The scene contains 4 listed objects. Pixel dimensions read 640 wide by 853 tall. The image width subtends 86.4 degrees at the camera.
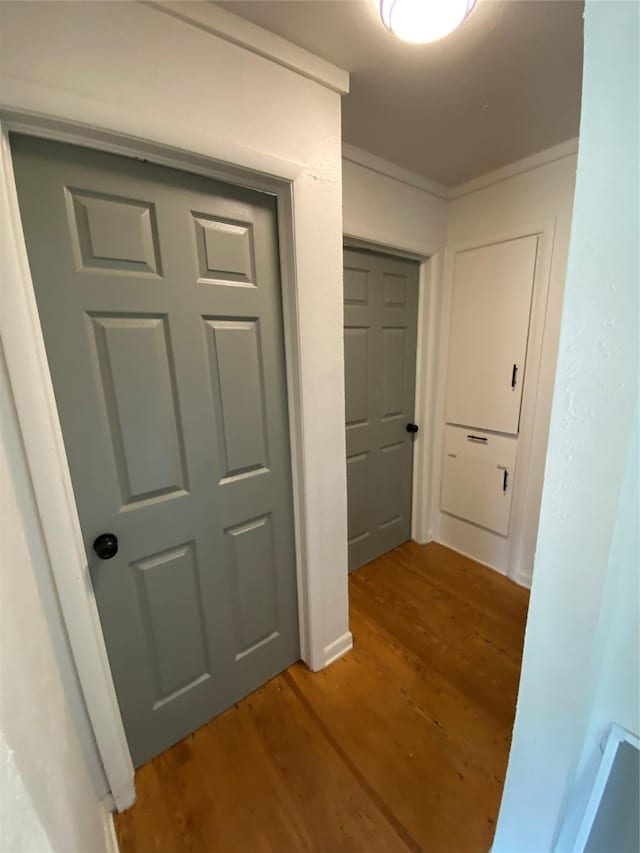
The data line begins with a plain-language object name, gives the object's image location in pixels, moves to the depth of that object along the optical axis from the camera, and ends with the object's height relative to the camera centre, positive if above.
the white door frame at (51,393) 0.79 -0.07
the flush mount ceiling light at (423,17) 0.91 +0.89
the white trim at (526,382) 1.82 -0.21
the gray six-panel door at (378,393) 1.93 -0.27
